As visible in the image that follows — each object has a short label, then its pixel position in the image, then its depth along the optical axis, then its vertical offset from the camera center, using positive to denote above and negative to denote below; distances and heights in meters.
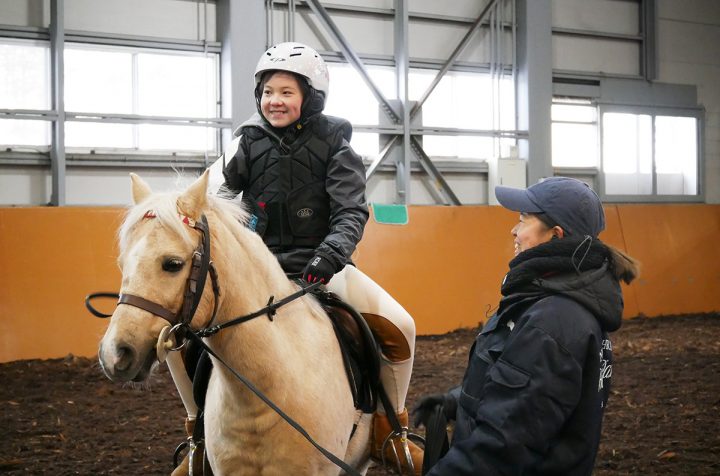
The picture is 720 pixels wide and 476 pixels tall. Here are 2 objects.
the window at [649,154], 12.70 +1.23
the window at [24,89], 8.70 +1.63
